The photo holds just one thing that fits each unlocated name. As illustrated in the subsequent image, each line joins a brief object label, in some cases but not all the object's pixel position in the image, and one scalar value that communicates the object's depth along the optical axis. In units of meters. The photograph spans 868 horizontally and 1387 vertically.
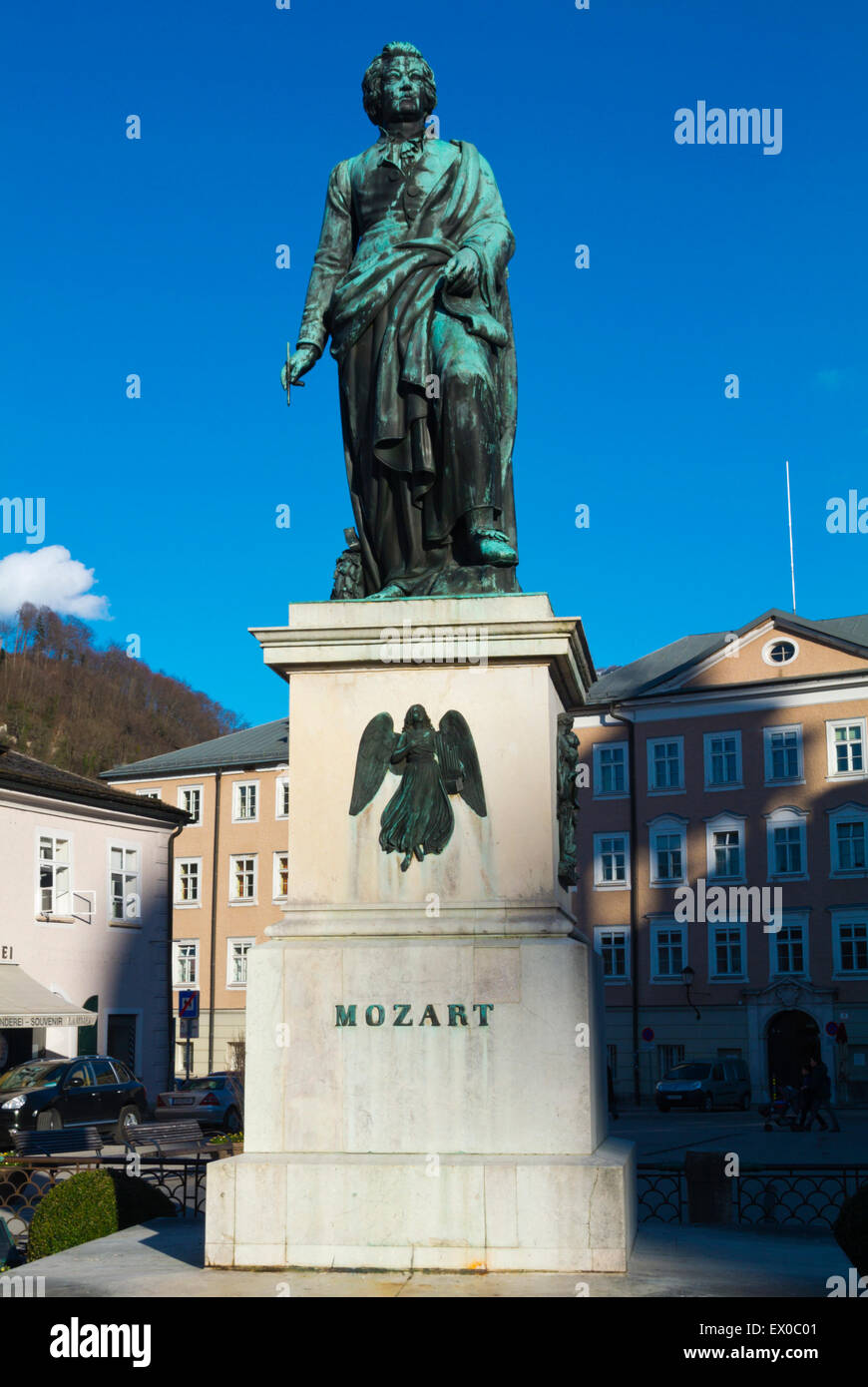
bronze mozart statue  7.89
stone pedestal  6.58
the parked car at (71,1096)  25.53
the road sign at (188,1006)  37.12
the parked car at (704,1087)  42.97
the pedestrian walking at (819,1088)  31.42
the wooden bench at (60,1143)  21.80
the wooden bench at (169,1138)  19.98
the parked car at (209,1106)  29.38
